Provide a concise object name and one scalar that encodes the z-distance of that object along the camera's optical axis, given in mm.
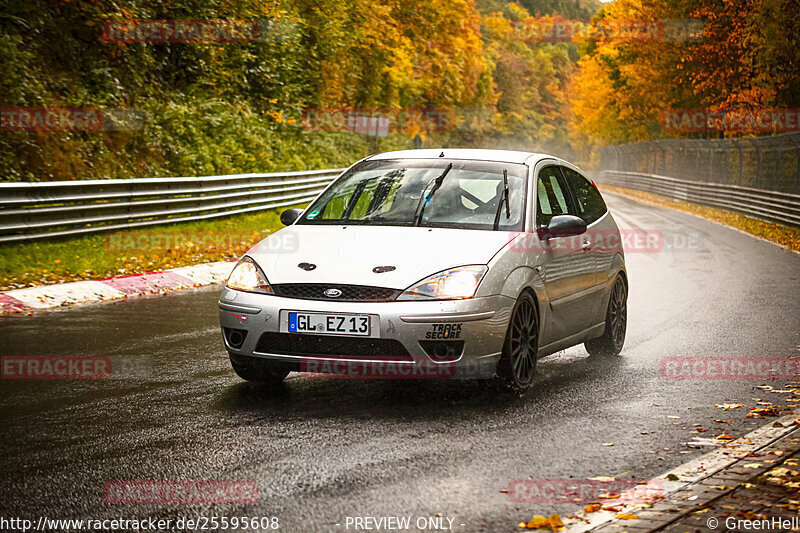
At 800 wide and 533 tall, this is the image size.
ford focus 13273
